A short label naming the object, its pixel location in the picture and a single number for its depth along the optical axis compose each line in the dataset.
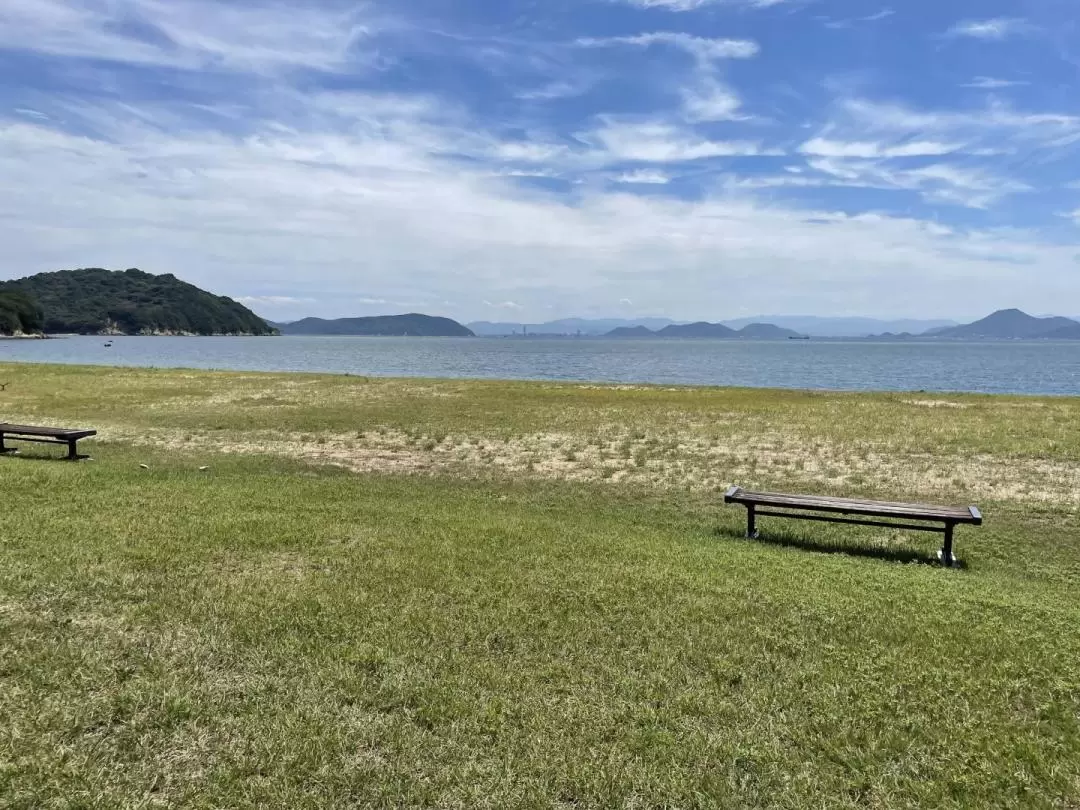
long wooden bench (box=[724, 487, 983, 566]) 8.76
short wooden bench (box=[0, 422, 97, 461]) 14.45
